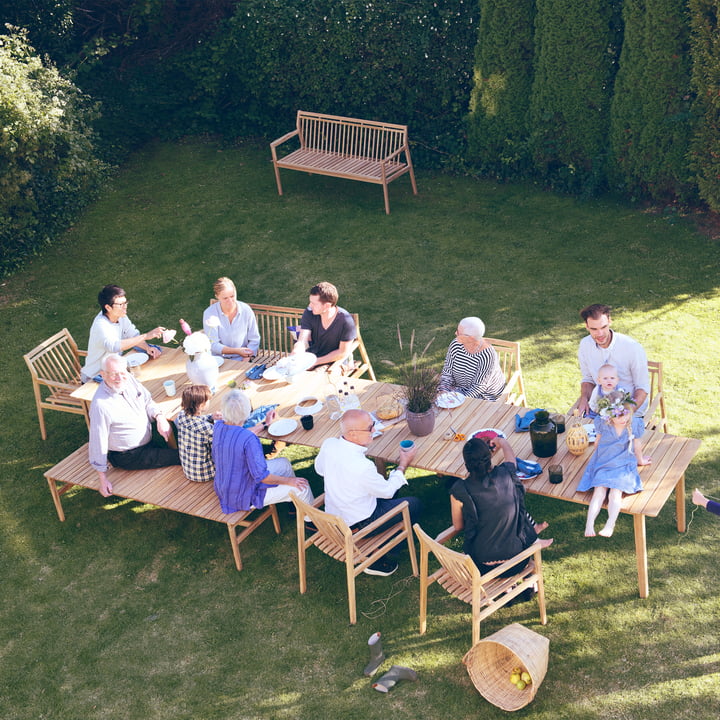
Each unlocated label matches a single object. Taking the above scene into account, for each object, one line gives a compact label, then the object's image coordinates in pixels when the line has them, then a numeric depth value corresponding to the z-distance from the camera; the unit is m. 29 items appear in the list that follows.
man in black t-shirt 8.15
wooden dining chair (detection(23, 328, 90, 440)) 8.43
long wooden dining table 6.08
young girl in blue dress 5.91
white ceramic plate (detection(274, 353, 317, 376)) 7.83
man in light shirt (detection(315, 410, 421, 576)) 6.18
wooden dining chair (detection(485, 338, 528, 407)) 7.74
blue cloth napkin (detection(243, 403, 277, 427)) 7.20
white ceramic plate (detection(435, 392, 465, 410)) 7.19
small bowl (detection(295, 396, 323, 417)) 7.25
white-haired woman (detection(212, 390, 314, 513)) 6.49
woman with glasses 8.13
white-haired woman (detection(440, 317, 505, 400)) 7.45
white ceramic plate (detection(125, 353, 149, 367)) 8.20
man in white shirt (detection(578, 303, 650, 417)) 6.90
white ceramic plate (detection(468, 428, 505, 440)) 6.68
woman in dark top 5.71
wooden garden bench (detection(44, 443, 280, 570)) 6.76
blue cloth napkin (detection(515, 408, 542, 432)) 6.76
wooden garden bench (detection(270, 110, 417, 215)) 12.60
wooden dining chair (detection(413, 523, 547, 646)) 5.50
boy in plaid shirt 6.72
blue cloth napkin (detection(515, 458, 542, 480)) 6.21
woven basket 5.41
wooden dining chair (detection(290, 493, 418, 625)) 6.02
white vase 7.61
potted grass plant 6.76
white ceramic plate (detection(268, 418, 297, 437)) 7.04
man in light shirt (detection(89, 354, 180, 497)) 7.04
